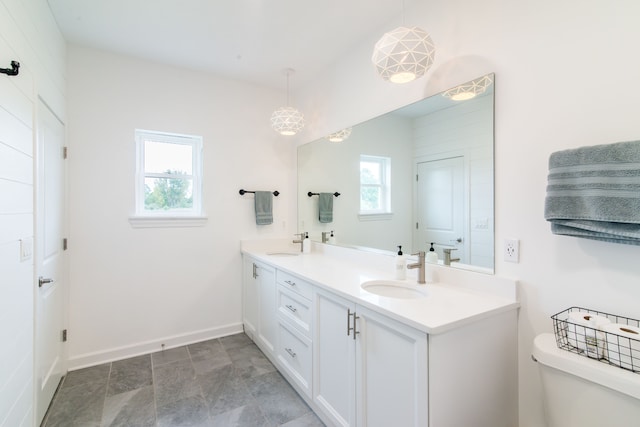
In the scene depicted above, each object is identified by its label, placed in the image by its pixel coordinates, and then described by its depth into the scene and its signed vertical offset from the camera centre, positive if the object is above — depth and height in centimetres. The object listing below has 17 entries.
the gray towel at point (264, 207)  322 +5
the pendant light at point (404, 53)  150 +81
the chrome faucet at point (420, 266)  182 -33
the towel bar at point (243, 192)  316 +21
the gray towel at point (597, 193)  107 +7
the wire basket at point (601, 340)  102 -47
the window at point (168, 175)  279 +36
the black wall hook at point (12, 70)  119 +58
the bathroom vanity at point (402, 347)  122 -66
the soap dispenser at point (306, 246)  312 -36
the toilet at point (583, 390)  98 -63
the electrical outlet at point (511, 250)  149 -19
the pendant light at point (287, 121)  269 +83
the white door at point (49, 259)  178 -31
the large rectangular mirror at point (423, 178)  165 +23
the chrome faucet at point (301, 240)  325 -31
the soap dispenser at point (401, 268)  194 -37
